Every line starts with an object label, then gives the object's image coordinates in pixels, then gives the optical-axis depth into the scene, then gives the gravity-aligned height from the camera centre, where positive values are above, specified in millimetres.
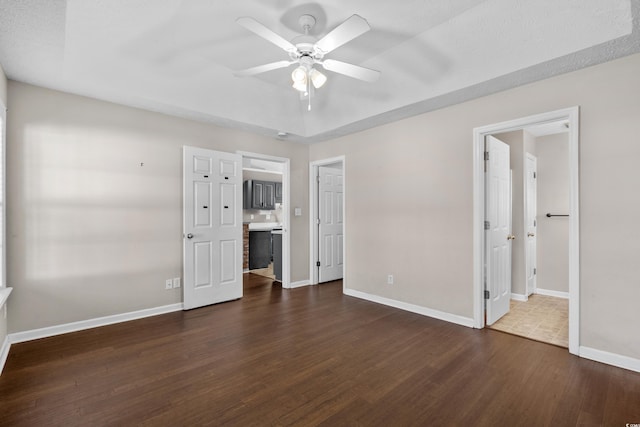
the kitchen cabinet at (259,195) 6852 +420
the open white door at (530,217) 4287 -96
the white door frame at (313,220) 5281 -147
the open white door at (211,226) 3895 -200
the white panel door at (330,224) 5383 -228
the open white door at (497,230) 3297 -221
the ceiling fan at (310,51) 2043 +1270
